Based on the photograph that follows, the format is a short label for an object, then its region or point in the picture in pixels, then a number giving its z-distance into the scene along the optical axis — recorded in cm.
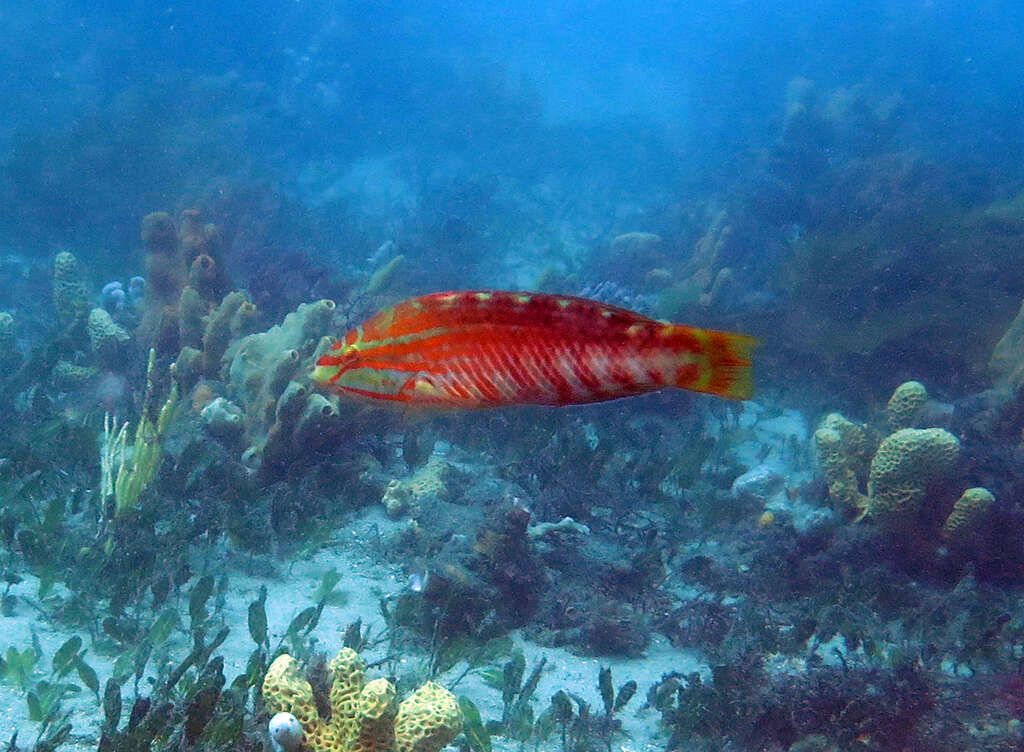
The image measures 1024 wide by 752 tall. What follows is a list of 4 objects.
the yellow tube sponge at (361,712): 252
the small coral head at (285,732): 235
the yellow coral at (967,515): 506
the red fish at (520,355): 142
